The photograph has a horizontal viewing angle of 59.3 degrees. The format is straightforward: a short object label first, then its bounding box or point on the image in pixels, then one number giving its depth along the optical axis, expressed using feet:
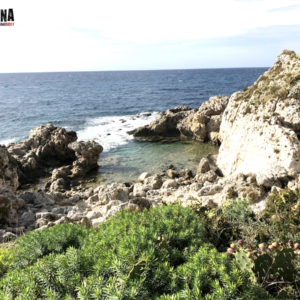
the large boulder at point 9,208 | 41.22
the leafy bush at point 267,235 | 15.99
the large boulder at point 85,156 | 81.25
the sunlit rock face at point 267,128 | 45.78
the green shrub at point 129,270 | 12.09
